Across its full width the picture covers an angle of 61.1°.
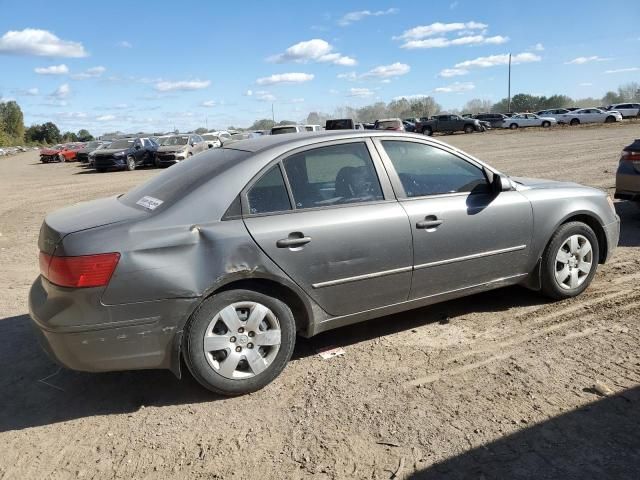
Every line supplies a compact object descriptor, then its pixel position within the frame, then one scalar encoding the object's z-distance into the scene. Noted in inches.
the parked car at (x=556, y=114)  2029.9
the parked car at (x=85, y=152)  1496.3
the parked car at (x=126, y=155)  1061.8
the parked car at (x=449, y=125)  1921.8
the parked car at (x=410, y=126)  1930.9
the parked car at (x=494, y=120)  2122.4
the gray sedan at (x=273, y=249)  124.8
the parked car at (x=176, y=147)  1034.6
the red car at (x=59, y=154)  1722.4
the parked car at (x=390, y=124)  1084.5
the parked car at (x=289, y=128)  857.2
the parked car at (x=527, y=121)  1996.8
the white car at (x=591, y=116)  1889.8
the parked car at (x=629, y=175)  298.5
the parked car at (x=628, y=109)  2047.5
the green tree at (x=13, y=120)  4638.3
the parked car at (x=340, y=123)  972.6
